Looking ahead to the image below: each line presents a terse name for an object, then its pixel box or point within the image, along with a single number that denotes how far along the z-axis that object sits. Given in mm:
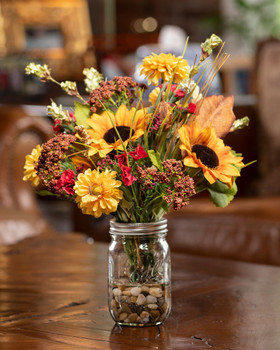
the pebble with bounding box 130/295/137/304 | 1109
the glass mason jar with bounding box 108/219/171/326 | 1111
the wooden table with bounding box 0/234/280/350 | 1082
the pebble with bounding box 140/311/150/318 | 1119
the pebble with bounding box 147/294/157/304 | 1115
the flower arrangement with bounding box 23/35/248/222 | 1054
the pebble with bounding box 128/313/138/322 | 1121
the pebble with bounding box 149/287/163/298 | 1115
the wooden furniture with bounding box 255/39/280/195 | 2828
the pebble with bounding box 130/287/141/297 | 1108
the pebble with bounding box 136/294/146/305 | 1109
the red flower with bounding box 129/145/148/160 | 1060
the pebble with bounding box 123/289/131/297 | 1112
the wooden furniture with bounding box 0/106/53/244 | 2419
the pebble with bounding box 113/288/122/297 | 1118
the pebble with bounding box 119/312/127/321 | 1123
